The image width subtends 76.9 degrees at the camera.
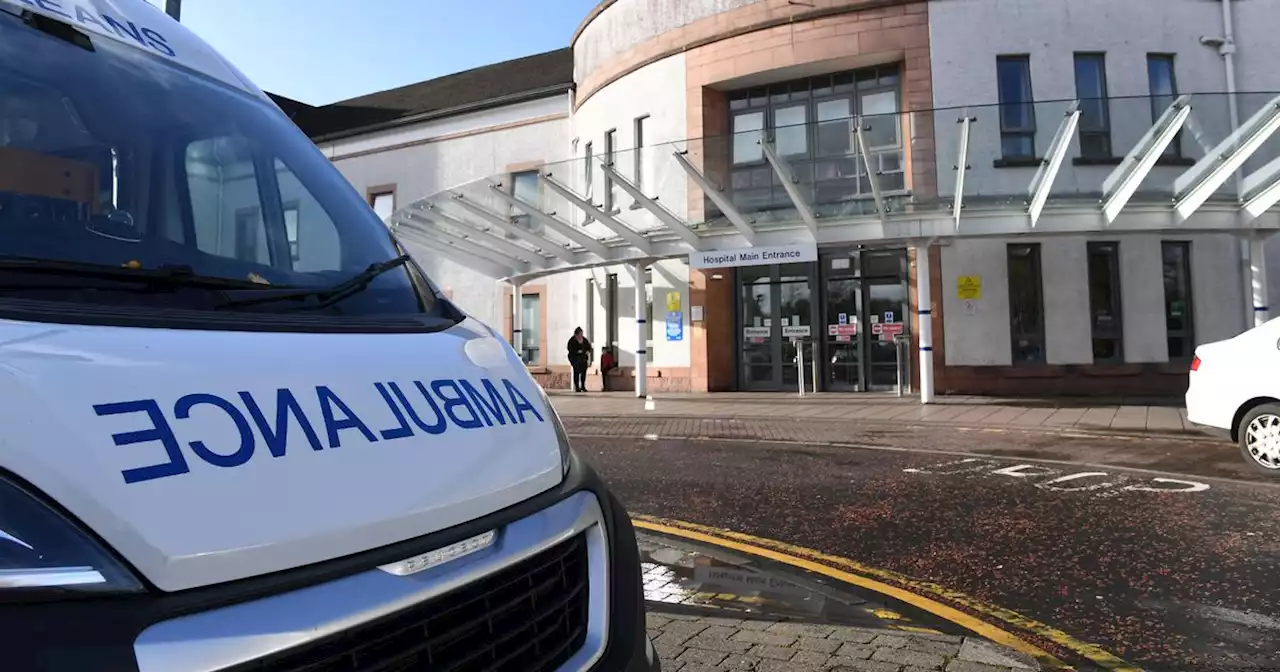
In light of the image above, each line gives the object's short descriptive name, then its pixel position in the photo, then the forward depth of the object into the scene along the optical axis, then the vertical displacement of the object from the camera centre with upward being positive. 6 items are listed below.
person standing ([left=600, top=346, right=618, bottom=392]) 19.81 +0.09
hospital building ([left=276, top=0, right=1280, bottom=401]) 13.35 +2.97
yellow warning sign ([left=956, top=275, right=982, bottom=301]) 16.09 +1.48
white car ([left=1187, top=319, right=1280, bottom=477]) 7.41 -0.34
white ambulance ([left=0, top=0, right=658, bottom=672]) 1.09 -0.09
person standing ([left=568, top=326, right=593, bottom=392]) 19.73 +0.35
